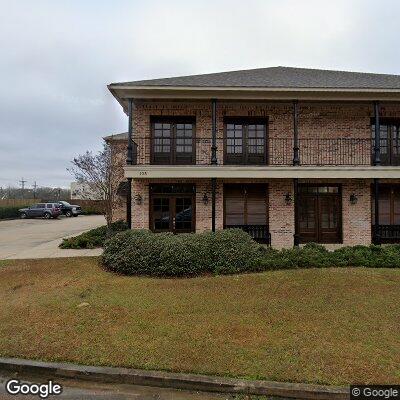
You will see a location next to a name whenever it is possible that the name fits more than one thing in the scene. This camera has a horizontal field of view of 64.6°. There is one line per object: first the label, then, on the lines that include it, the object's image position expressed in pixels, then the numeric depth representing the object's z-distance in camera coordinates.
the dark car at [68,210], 38.59
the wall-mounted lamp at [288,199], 12.98
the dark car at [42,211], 34.53
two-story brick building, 12.95
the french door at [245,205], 13.11
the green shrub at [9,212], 33.59
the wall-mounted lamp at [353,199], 12.98
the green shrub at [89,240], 13.20
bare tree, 15.23
